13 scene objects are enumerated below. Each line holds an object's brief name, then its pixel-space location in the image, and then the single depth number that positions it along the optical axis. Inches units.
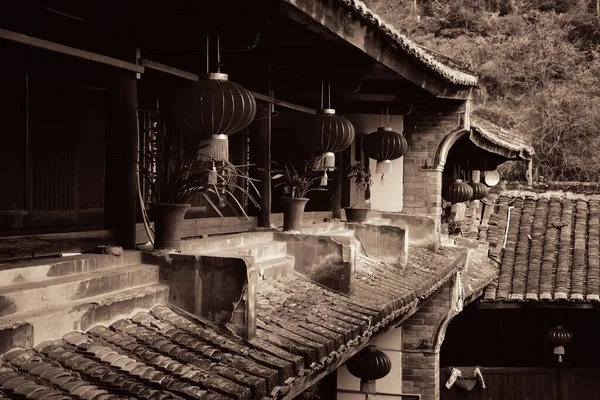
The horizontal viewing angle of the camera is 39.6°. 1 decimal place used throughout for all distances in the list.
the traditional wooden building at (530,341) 604.1
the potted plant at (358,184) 428.8
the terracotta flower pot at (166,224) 227.3
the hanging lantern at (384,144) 462.6
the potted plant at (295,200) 327.9
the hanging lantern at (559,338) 593.0
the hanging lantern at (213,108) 247.1
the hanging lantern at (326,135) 366.6
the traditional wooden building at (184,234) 171.3
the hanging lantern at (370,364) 440.5
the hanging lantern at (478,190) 666.8
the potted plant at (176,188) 223.5
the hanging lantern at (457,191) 613.0
